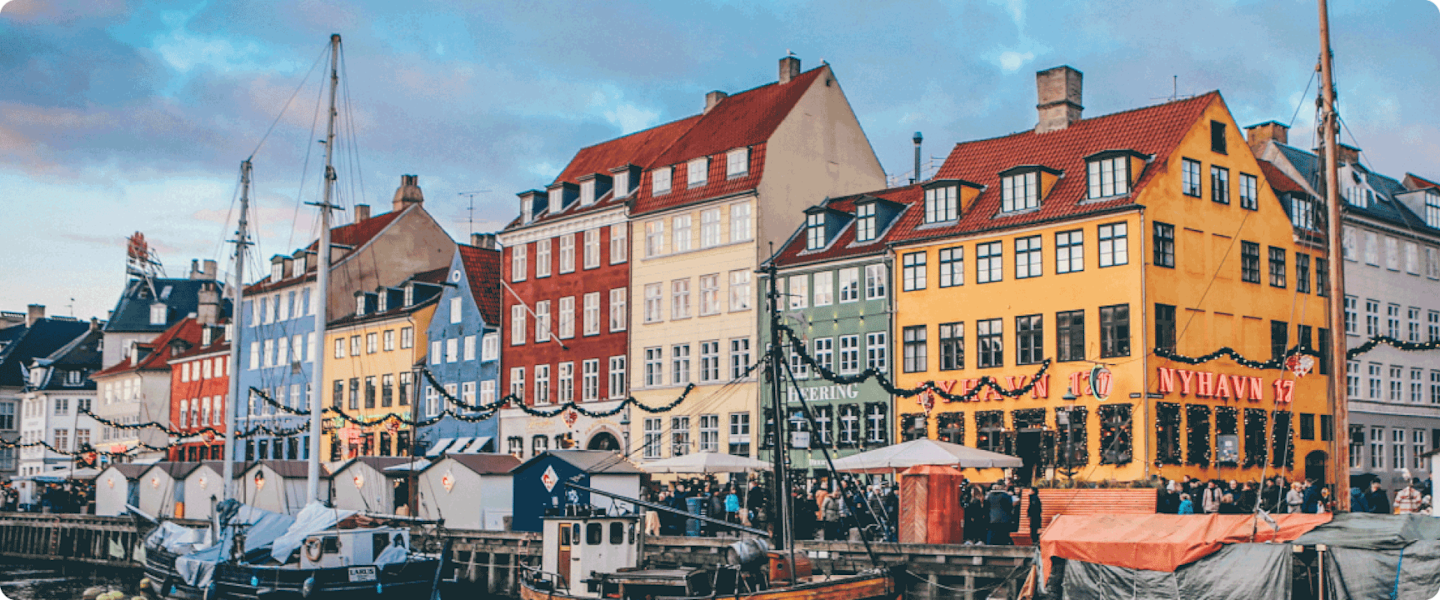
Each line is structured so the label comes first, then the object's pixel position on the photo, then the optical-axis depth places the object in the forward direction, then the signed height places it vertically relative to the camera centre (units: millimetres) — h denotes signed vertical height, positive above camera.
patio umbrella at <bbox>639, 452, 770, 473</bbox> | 40062 -854
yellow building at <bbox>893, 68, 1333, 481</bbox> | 42688 +3713
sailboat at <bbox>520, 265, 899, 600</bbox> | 28750 -2697
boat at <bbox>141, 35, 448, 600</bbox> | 36562 -3099
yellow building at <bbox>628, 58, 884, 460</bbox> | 53281 +6763
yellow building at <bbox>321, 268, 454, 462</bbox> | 68750 +3017
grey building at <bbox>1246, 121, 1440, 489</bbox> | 50406 +4604
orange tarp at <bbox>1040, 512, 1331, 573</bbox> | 24625 -1661
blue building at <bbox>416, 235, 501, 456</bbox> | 63562 +3333
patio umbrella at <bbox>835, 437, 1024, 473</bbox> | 34219 -578
